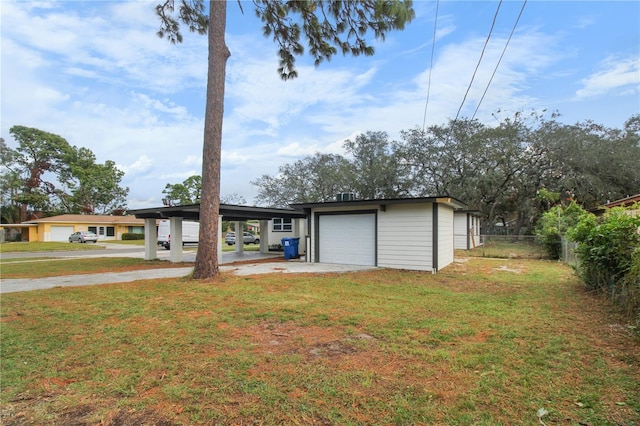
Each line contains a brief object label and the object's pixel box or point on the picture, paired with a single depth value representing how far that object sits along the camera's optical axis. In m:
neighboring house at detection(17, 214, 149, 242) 31.89
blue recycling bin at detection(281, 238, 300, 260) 14.12
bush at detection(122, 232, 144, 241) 34.41
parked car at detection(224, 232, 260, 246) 28.96
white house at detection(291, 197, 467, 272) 10.12
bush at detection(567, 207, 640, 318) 4.47
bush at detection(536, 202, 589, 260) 13.15
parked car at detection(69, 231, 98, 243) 30.80
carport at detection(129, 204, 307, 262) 12.29
